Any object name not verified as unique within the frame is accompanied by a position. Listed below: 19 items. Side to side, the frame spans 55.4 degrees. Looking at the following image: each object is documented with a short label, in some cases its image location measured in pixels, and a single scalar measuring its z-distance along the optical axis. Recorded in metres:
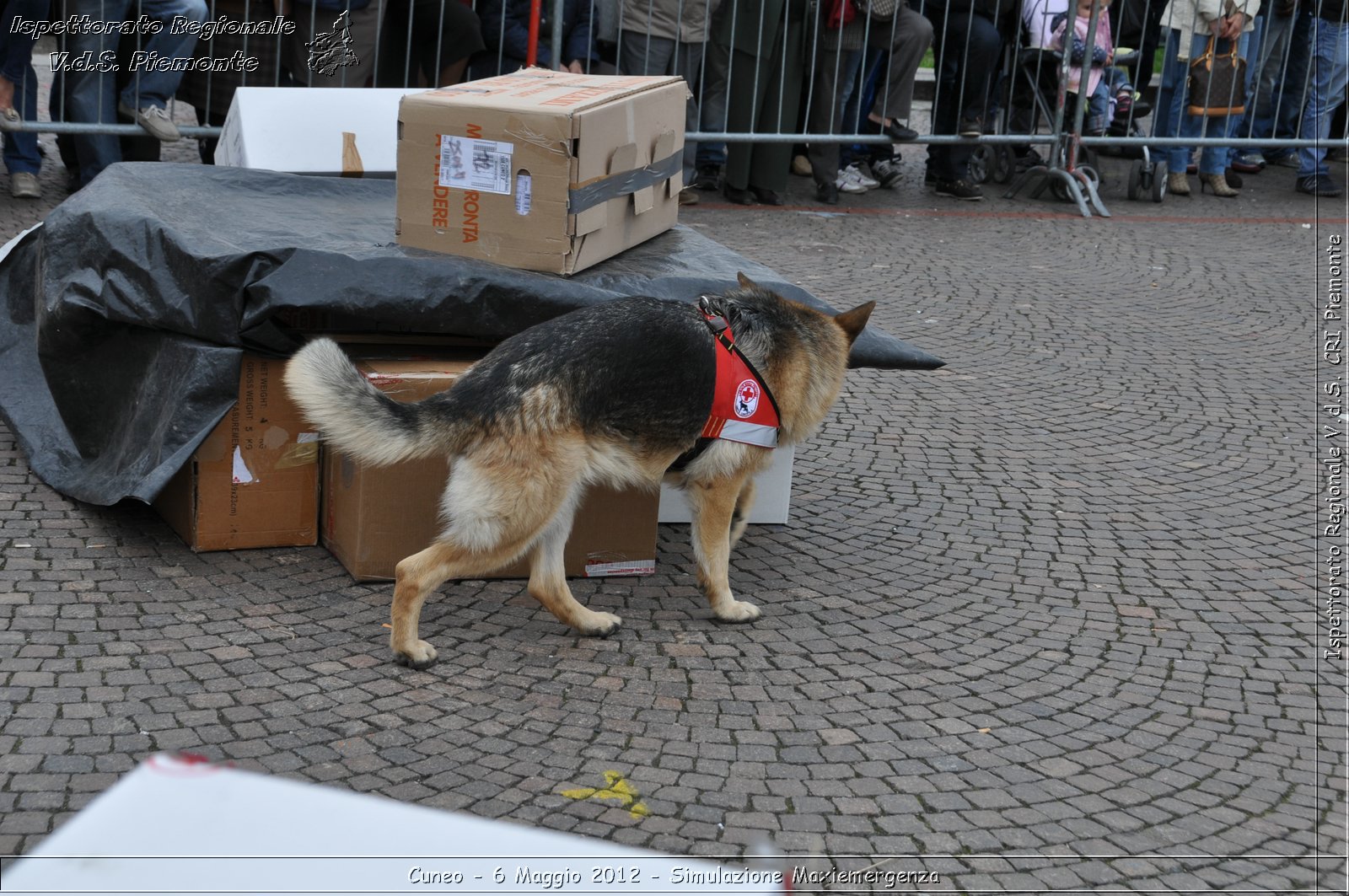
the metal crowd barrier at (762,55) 9.16
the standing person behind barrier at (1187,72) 11.84
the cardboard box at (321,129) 6.46
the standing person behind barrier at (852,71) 10.86
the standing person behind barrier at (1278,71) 12.41
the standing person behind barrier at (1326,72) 12.25
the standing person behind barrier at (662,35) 10.16
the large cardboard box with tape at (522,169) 4.61
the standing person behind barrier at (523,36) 10.12
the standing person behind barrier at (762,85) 10.48
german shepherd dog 3.84
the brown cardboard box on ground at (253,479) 4.60
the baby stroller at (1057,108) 11.64
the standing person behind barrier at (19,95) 8.34
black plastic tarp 4.45
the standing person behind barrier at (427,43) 9.69
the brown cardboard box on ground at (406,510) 4.51
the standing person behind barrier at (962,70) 11.55
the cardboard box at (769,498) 5.32
